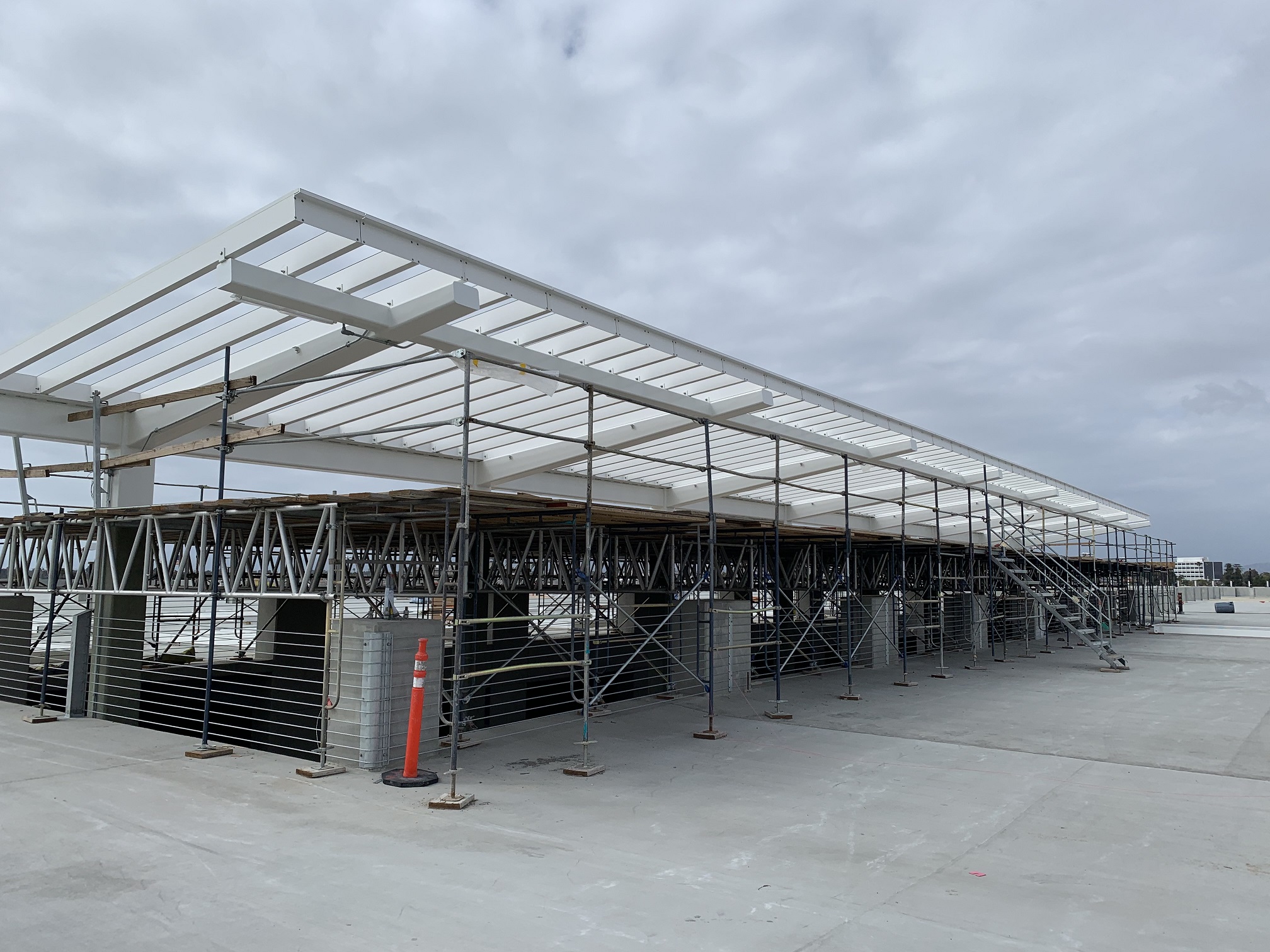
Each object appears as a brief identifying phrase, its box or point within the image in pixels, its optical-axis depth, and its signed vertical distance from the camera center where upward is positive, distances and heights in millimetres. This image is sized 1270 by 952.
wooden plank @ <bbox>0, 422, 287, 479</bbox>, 10670 +1527
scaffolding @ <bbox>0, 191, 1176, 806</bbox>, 9844 +1637
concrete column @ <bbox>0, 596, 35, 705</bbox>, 15367 -1654
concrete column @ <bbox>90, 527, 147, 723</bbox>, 13273 -1497
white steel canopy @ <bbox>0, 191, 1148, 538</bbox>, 9750 +2935
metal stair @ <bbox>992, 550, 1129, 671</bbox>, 22003 -664
